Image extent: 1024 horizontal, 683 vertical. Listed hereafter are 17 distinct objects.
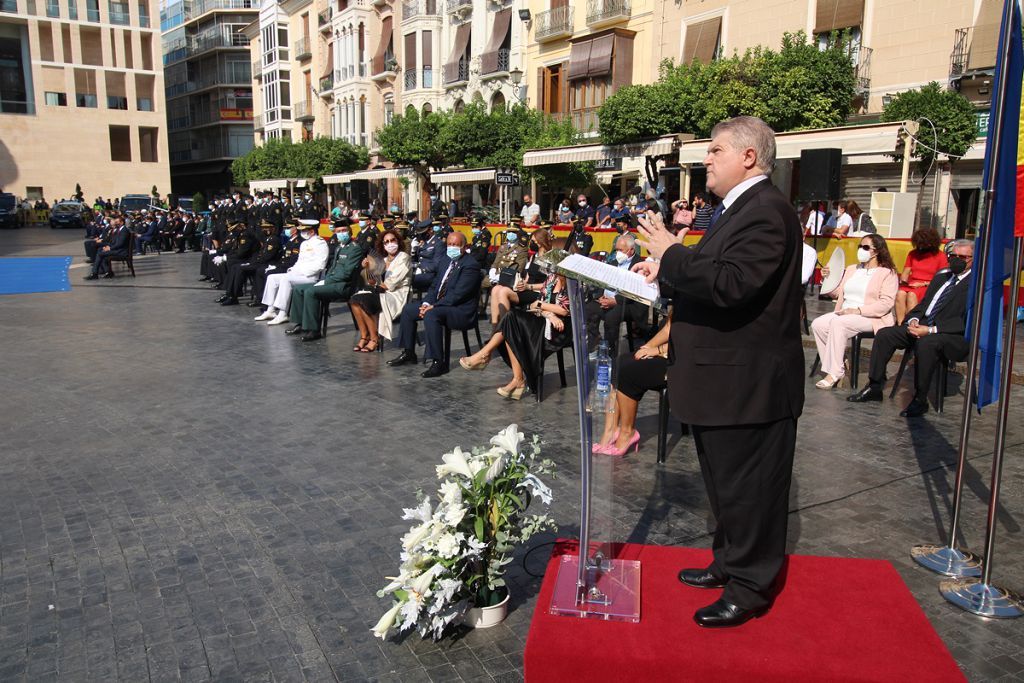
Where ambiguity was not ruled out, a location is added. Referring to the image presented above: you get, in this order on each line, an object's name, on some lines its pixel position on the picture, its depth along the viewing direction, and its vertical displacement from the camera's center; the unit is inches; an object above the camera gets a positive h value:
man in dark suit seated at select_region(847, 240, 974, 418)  260.7 -41.1
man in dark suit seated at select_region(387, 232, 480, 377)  325.7 -43.9
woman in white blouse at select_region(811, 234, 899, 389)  294.8 -36.5
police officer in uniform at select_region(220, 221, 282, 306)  519.8 -41.9
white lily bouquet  124.6 -53.2
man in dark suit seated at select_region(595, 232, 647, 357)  253.7 -33.2
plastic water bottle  132.6 -27.7
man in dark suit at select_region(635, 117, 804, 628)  111.5 -20.7
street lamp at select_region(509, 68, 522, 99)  1299.2 +208.2
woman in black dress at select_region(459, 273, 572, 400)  281.1 -45.3
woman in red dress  327.9 -21.4
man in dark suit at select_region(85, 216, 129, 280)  708.7 -45.0
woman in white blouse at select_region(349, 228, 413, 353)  374.3 -44.2
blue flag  138.5 -0.4
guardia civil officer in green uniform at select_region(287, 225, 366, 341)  405.7 -44.4
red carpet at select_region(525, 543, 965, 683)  110.0 -62.3
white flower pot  133.8 -68.5
